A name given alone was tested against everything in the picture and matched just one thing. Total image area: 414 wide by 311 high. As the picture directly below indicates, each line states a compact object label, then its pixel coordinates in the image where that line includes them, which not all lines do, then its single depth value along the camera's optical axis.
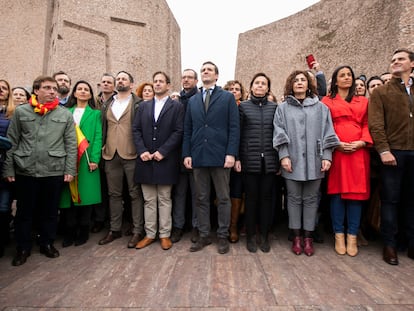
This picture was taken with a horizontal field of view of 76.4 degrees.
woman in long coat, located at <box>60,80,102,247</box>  3.14
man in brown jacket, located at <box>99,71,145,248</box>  3.18
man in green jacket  2.70
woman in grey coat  2.79
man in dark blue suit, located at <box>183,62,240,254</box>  2.84
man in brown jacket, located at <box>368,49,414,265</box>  2.62
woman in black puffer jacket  2.91
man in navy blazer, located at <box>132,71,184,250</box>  2.98
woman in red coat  2.77
